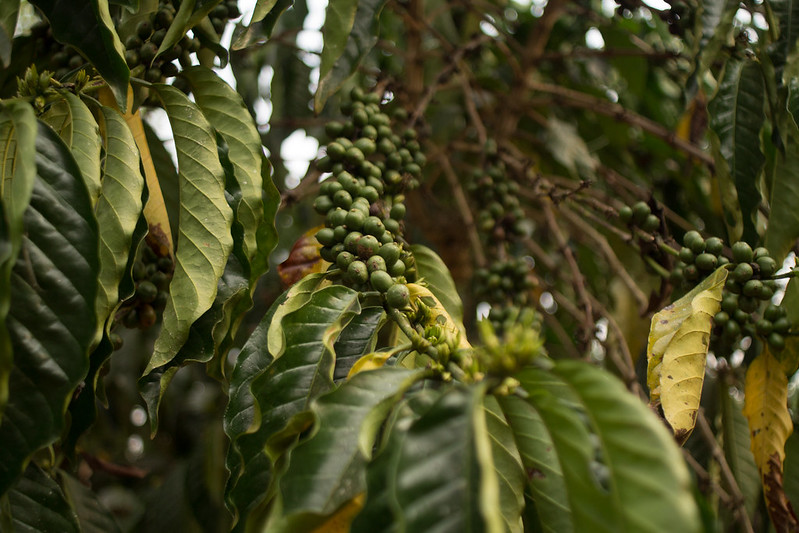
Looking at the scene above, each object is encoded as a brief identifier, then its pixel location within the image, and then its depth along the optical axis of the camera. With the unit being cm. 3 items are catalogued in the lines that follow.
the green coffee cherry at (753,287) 90
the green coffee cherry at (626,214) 110
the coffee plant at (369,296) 53
